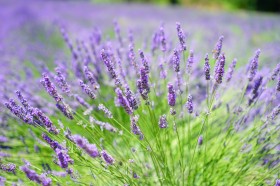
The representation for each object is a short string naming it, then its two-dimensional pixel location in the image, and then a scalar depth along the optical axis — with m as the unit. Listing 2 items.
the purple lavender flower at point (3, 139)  0.68
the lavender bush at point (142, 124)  0.52
